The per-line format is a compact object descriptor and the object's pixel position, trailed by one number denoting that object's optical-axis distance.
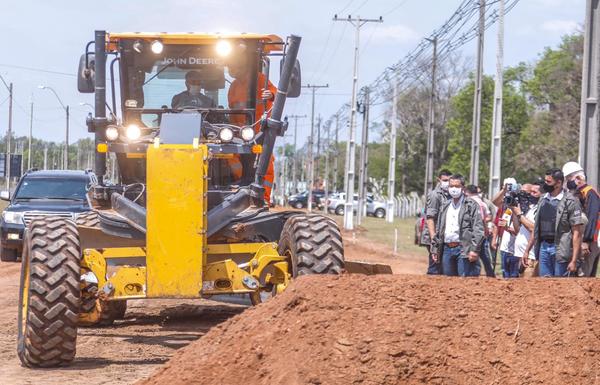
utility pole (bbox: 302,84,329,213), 91.50
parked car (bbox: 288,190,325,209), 95.88
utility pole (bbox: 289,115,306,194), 124.20
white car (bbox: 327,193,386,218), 87.00
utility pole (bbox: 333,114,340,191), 99.75
